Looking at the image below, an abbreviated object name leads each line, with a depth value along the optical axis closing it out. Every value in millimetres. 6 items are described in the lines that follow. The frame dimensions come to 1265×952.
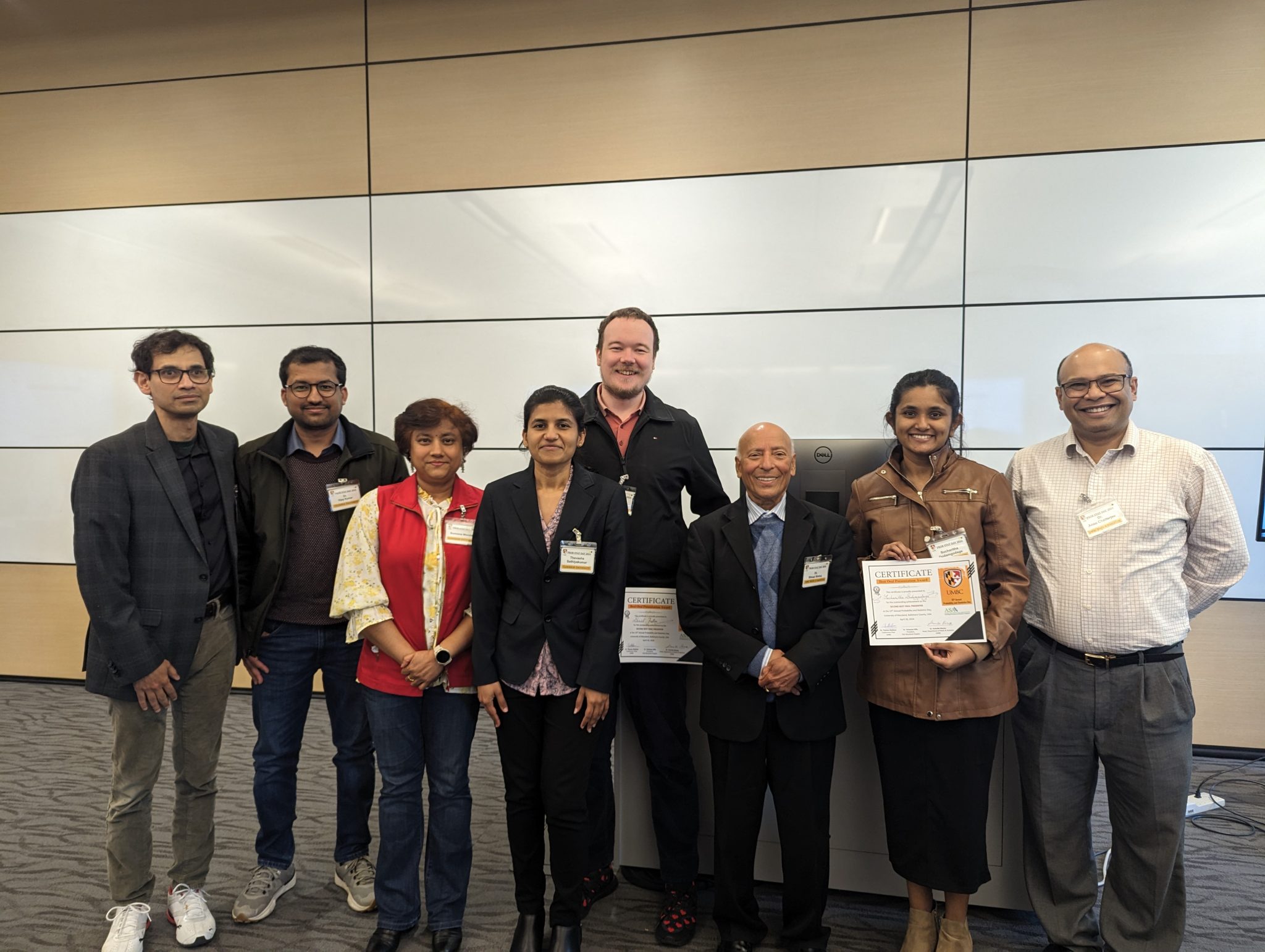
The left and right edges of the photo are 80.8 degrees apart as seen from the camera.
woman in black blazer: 1985
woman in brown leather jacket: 1973
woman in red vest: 2068
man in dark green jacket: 2316
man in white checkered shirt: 1983
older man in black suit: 2020
